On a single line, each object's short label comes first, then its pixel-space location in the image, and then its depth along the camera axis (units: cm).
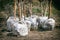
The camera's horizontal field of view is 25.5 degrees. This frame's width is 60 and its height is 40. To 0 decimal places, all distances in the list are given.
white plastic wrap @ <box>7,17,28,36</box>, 274
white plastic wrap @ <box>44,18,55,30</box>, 300
